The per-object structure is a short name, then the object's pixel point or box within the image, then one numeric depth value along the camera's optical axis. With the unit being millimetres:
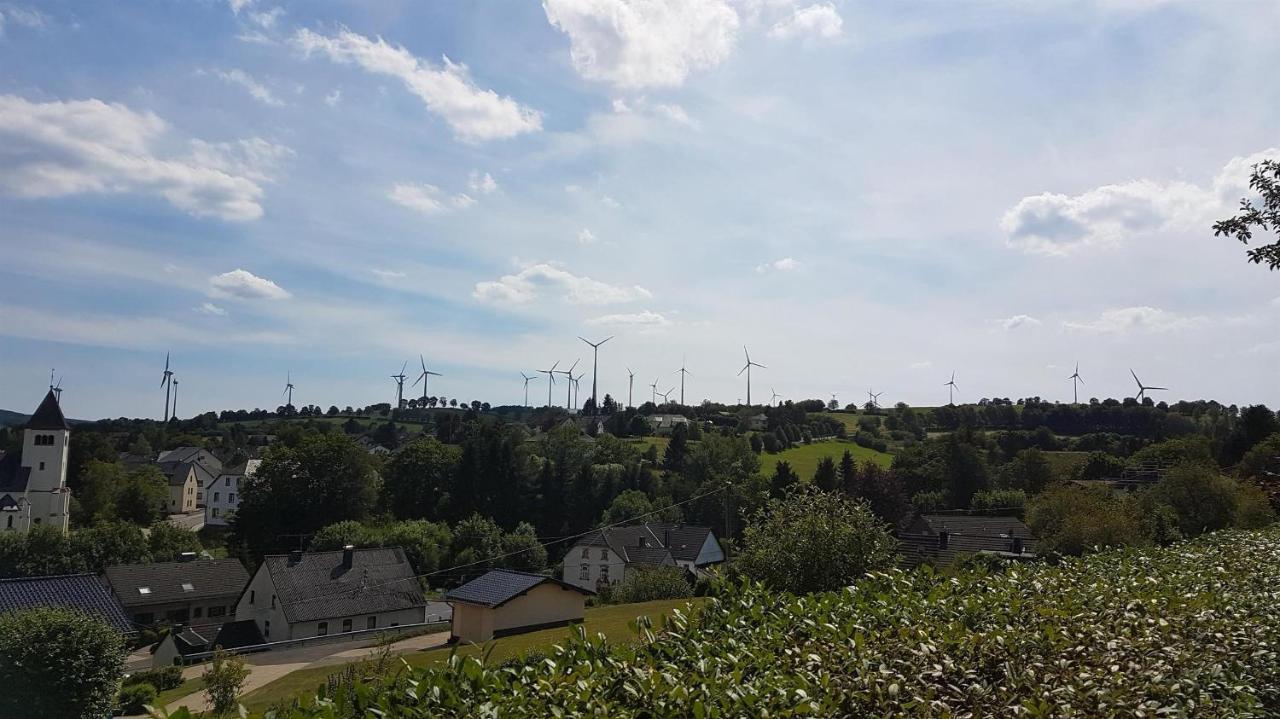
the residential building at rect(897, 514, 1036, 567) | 43844
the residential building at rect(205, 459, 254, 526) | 87125
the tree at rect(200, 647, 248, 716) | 22094
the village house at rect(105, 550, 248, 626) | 43094
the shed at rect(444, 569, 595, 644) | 32219
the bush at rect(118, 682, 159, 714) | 24688
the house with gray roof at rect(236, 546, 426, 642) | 40688
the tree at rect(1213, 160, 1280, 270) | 7758
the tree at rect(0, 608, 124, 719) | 20734
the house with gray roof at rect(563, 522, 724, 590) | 57031
